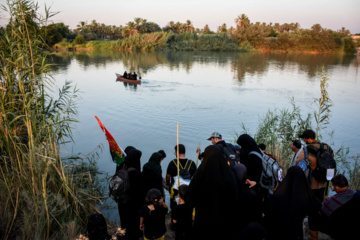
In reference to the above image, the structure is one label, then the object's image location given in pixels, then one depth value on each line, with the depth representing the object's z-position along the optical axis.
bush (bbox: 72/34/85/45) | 59.98
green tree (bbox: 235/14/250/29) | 67.00
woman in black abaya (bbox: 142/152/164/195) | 3.98
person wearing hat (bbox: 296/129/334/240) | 3.42
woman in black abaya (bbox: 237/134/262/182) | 3.63
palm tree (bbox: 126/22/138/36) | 73.26
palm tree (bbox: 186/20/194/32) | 89.55
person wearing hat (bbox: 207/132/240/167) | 3.92
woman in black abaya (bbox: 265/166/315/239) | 2.72
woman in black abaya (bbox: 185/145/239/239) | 2.76
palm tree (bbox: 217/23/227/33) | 94.75
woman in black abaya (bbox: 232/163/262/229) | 3.14
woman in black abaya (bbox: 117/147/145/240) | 3.50
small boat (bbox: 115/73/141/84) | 20.70
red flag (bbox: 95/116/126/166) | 4.47
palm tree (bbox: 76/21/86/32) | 78.38
